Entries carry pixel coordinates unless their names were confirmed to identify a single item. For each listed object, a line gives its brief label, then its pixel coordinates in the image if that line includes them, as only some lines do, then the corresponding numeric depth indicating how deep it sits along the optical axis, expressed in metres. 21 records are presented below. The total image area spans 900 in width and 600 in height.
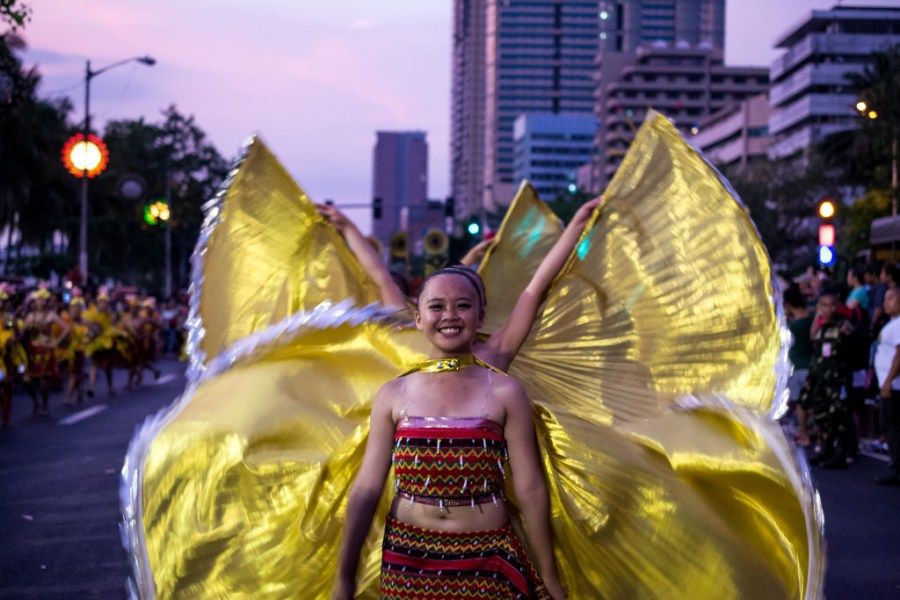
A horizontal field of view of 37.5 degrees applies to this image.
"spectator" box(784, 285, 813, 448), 13.73
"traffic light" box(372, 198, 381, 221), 49.72
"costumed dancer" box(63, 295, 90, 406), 20.15
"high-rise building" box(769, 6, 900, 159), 107.12
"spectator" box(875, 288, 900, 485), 11.23
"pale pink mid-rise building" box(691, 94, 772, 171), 121.81
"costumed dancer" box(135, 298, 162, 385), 24.89
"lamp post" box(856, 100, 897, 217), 37.63
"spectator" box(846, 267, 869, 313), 15.54
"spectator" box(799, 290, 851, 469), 12.52
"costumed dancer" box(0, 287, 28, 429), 16.04
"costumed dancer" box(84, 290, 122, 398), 22.17
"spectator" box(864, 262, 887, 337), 14.89
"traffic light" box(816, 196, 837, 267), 24.03
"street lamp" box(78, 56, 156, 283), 34.94
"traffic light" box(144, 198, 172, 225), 38.12
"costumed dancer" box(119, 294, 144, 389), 23.61
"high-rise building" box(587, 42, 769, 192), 162.00
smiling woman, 3.52
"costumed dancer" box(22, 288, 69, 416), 18.09
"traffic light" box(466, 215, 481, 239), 33.06
